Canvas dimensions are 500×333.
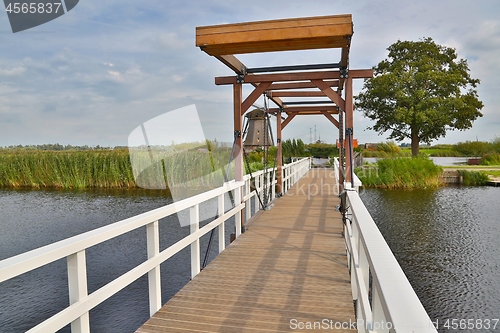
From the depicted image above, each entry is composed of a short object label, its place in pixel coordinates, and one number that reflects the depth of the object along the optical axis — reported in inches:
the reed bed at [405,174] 799.7
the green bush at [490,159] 1139.9
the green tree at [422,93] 1046.4
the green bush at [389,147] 1228.2
